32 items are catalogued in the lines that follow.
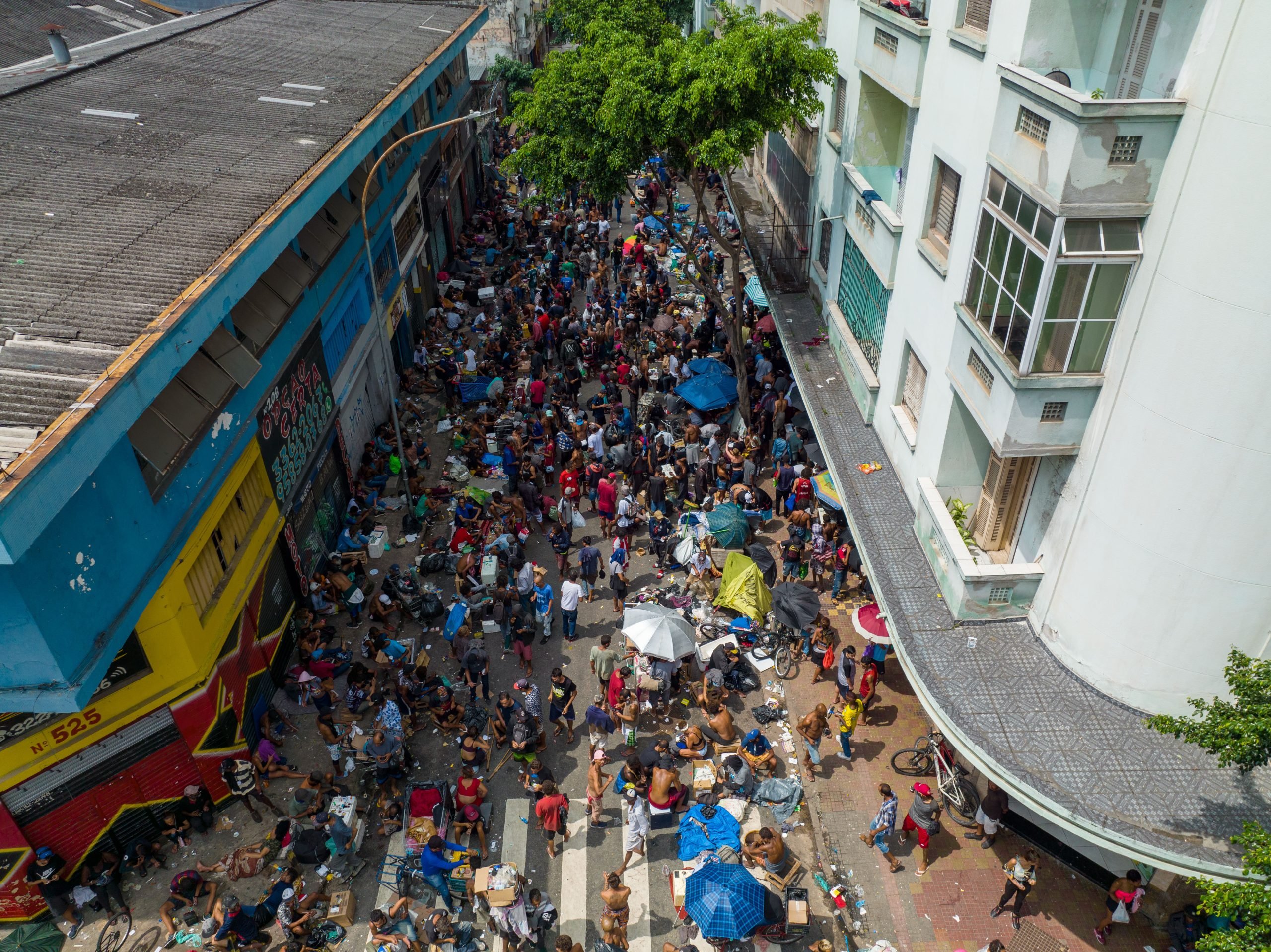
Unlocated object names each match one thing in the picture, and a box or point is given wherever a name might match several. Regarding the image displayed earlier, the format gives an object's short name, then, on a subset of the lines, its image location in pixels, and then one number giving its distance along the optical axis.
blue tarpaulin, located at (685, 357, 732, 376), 25.23
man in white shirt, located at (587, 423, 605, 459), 22.25
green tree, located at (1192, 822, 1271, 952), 7.57
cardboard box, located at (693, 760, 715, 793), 14.88
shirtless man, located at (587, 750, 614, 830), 14.35
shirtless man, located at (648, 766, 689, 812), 14.01
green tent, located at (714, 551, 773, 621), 17.77
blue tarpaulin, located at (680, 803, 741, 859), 13.45
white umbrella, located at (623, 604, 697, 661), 15.95
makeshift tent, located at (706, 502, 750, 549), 19.55
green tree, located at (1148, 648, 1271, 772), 8.36
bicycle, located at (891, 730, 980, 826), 14.14
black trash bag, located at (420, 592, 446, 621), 18.56
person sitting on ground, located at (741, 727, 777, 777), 15.14
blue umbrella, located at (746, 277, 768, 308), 26.44
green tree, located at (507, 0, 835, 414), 20.23
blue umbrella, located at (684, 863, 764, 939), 11.68
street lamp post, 19.56
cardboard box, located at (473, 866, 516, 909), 12.27
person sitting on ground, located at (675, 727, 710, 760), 15.27
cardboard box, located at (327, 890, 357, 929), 12.90
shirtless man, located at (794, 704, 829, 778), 15.15
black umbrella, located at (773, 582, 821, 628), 16.84
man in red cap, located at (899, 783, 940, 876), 13.48
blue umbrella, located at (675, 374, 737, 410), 24.14
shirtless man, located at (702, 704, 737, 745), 15.38
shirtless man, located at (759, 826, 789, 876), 13.21
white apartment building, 9.31
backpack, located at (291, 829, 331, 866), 13.47
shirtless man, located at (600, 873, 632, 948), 12.29
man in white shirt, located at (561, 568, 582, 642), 17.64
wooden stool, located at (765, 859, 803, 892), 13.46
